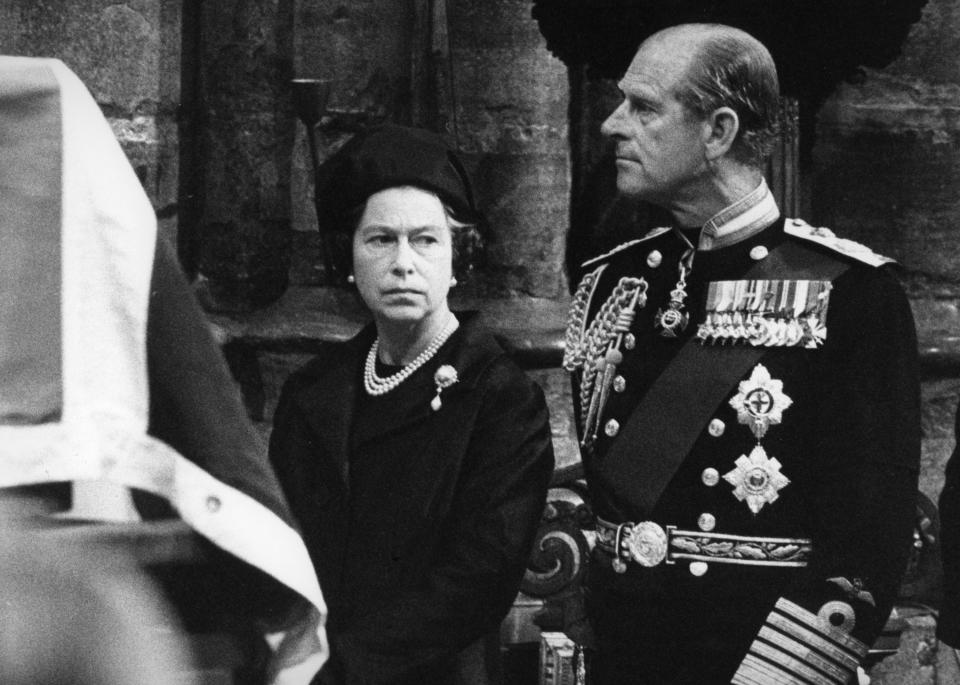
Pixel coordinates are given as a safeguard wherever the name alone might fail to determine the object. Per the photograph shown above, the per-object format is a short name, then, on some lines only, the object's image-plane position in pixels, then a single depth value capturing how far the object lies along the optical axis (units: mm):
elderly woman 5781
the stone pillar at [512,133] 9547
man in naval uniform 5543
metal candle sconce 8586
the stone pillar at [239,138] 9500
